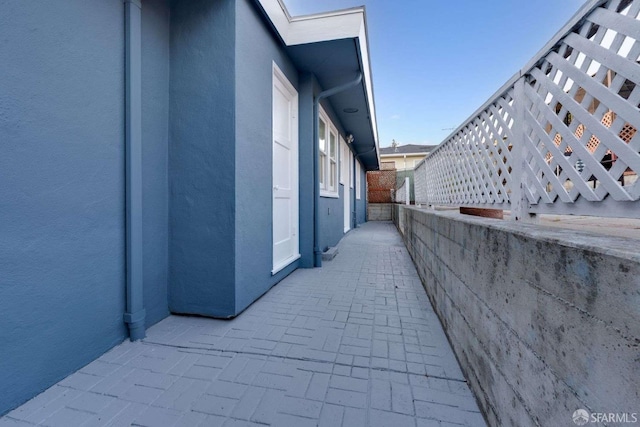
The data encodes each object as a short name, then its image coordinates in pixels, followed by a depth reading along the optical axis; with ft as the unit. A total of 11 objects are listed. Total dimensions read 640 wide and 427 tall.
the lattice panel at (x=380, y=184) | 49.62
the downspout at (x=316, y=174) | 13.58
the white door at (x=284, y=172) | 11.34
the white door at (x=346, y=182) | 25.45
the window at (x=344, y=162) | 24.48
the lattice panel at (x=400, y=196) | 32.27
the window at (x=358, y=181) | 36.32
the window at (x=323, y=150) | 17.30
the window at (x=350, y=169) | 29.32
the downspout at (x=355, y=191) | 32.78
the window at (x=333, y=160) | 19.86
